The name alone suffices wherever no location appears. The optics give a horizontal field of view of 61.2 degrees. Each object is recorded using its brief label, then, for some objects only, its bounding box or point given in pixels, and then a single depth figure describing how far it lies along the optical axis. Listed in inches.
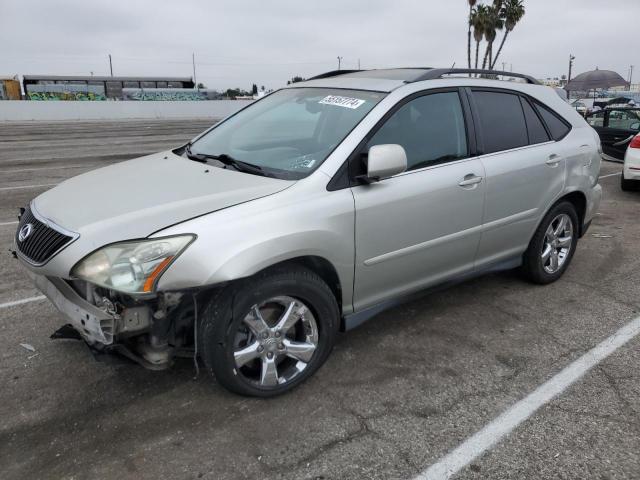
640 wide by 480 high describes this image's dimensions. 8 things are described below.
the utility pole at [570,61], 3525.1
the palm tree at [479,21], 1510.8
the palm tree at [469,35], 1507.1
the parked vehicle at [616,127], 424.8
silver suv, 101.0
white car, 327.9
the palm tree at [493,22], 1502.2
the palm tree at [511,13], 1487.5
